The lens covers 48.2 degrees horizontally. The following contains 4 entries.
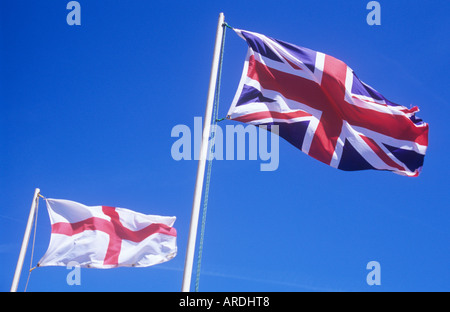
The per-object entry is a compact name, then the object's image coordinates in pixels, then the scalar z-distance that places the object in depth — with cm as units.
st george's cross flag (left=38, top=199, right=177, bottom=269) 1731
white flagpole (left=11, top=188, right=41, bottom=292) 1603
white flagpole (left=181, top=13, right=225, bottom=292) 953
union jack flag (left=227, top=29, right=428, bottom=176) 1242
